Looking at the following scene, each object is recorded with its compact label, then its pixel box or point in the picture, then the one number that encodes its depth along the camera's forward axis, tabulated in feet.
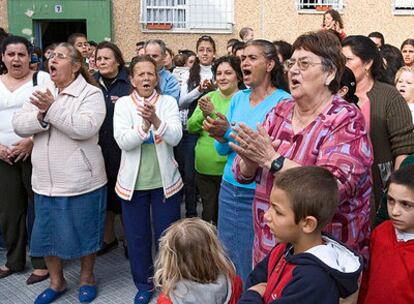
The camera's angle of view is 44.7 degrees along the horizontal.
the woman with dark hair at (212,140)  13.91
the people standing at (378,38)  22.09
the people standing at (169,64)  22.09
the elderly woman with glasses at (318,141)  7.16
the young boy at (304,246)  5.64
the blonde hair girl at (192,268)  7.06
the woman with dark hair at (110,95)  14.81
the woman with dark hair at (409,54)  20.93
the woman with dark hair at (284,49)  15.98
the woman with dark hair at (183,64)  20.36
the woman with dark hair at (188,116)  17.39
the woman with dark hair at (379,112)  10.15
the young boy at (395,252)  7.00
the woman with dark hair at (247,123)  10.04
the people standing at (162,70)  16.11
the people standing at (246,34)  27.00
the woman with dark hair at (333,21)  20.02
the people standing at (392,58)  17.56
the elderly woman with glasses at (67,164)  11.96
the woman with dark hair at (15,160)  13.58
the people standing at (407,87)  12.71
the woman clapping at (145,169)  11.98
